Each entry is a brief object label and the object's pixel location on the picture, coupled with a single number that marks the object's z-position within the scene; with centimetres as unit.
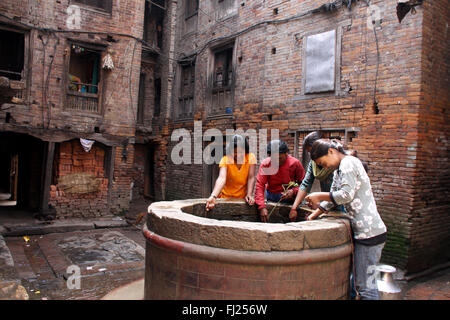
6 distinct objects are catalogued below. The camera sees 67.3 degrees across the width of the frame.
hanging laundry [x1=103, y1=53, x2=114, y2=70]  1055
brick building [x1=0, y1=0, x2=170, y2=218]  963
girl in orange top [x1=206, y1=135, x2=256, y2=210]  441
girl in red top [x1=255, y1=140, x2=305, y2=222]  449
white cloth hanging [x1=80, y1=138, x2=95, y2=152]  1016
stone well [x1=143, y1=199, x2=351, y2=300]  283
